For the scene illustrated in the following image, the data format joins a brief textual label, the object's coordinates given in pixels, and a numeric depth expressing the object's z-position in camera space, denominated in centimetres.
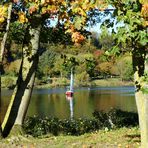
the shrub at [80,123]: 2138
